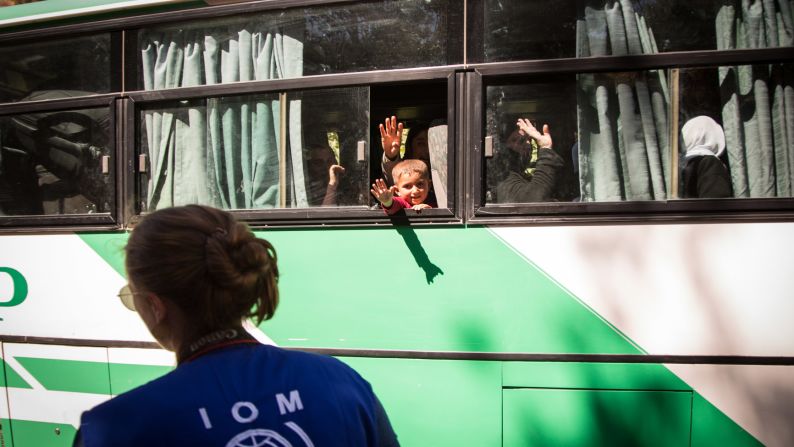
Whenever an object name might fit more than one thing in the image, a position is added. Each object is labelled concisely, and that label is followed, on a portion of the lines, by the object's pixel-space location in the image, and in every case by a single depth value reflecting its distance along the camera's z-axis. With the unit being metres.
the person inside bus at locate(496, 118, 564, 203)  2.58
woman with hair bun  1.00
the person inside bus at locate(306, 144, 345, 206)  2.79
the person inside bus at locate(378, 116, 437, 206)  2.79
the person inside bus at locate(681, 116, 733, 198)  2.43
